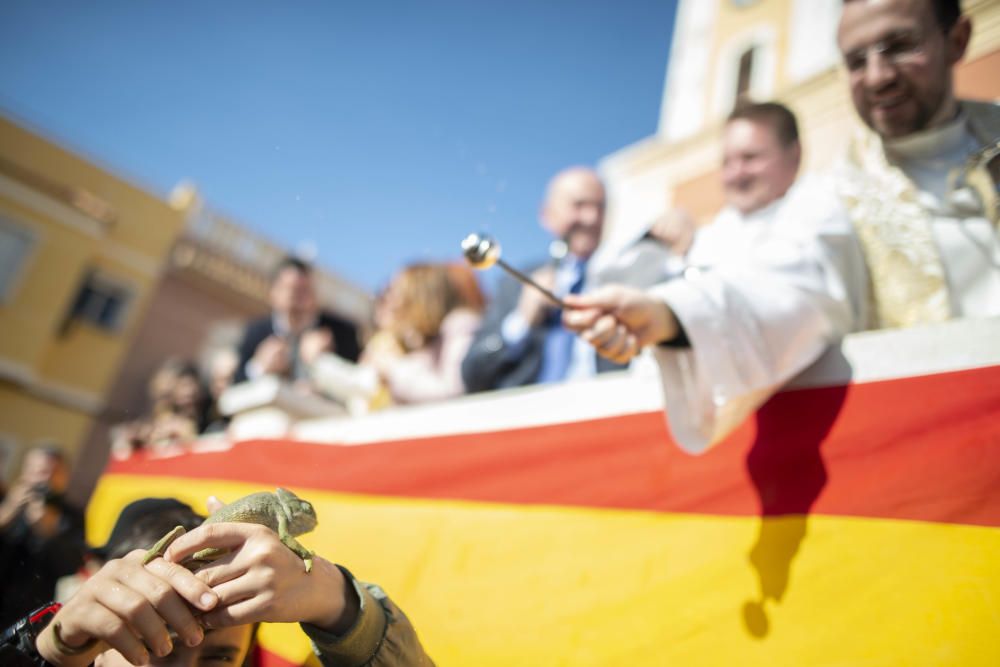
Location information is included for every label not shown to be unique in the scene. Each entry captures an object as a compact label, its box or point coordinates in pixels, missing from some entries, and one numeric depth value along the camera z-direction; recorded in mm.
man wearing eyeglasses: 1482
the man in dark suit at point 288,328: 3590
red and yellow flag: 1091
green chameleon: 723
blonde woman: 2762
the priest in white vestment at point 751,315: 1267
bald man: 2479
